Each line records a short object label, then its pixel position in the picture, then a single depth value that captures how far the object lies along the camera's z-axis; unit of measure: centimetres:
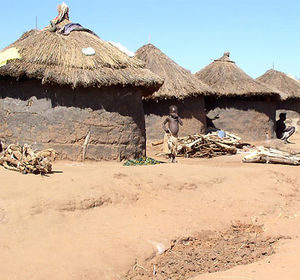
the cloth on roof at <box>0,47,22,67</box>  776
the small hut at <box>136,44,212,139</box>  1245
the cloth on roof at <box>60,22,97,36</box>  861
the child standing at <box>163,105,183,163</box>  859
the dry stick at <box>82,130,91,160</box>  784
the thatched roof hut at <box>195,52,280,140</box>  1461
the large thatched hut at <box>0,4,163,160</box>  768
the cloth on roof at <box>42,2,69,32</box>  907
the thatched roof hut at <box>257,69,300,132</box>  1822
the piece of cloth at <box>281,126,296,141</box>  1567
